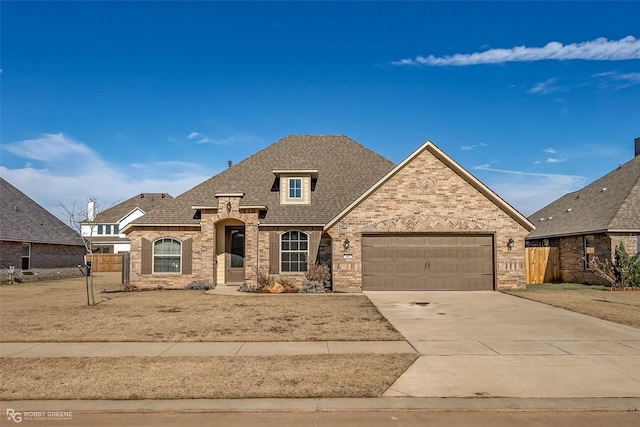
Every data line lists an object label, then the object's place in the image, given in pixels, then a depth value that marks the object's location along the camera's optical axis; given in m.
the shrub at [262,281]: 19.35
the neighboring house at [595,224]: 21.39
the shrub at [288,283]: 19.30
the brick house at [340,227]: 19.14
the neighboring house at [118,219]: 52.72
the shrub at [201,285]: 20.45
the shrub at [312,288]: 18.78
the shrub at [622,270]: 20.20
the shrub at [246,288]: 19.06
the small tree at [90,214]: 16.03
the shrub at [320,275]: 19.50
